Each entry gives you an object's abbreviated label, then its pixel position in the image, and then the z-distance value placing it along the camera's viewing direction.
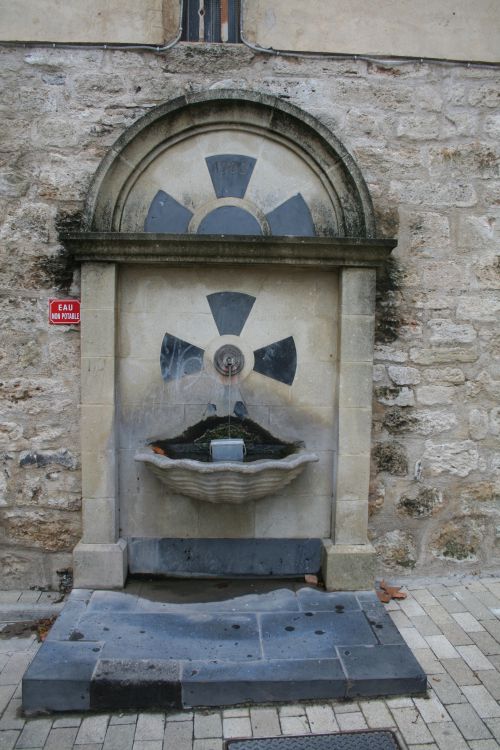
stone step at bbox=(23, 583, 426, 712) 2.94
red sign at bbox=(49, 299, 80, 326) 3.86
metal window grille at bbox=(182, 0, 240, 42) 3.97
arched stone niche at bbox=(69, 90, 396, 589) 3.74
